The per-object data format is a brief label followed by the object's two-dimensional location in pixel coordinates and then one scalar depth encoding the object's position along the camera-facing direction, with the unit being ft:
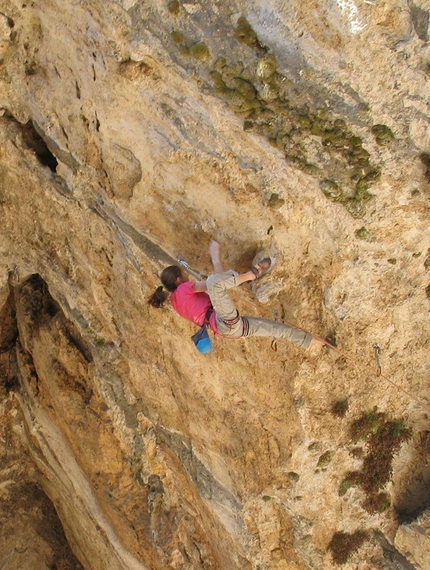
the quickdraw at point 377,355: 24.01
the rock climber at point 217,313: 21.18
